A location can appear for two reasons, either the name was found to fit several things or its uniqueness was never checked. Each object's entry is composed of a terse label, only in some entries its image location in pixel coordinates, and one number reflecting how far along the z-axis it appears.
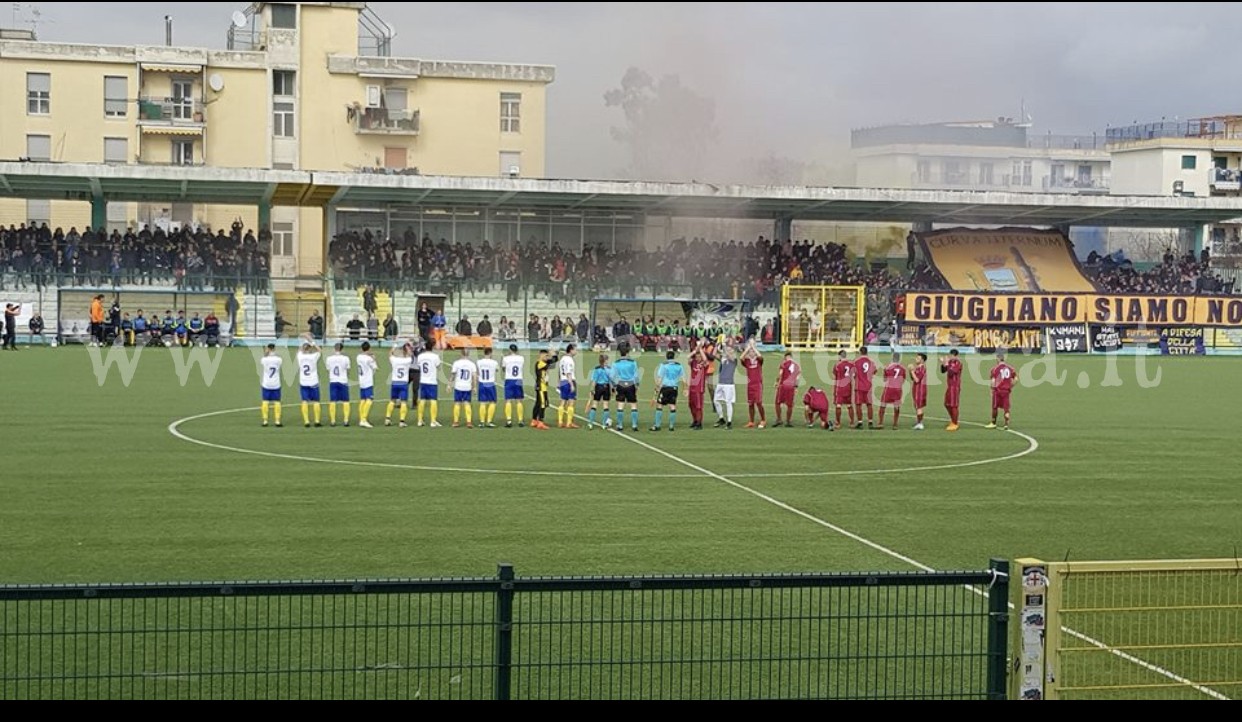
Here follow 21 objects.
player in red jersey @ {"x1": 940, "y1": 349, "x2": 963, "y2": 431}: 27.97
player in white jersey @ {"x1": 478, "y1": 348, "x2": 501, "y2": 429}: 27.22
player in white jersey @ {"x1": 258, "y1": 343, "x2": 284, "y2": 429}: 26.31
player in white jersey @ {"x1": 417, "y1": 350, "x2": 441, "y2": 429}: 27.14
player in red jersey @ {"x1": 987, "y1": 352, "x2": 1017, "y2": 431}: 28.38
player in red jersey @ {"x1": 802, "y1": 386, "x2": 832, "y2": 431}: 28.09
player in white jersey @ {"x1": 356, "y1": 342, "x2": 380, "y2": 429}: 26.98
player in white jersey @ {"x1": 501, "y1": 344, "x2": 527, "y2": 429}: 27.20
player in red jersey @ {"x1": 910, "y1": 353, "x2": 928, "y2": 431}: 28.02
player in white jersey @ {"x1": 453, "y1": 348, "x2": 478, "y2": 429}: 27.16
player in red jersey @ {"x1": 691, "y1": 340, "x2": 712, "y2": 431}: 27.84
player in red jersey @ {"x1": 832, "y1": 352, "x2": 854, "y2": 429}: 28.14
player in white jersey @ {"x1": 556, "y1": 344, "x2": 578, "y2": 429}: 26.88
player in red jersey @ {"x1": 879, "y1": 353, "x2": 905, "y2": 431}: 28.03
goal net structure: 57.28
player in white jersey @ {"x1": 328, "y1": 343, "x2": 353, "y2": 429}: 26.61
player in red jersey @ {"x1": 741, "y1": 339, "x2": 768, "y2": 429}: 28.12
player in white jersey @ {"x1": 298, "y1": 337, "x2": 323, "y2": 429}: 26.41
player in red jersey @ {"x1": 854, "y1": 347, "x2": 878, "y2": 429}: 28.00
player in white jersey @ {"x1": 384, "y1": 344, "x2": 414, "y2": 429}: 27.22
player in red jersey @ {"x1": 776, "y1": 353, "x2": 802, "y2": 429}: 28.06
